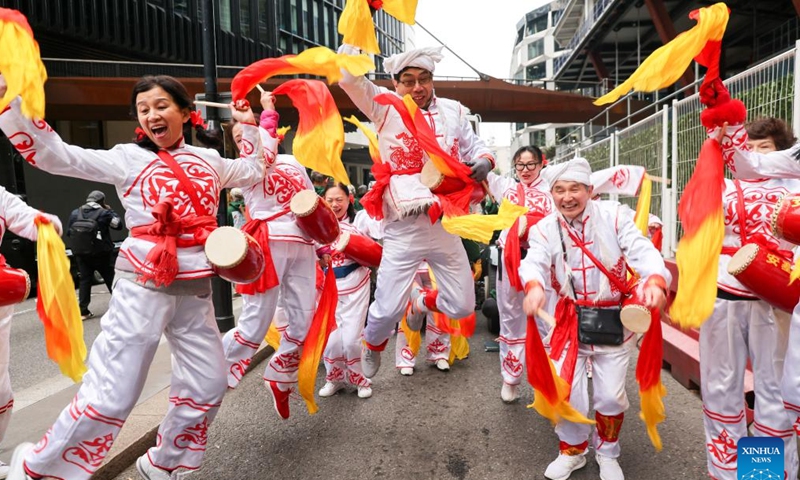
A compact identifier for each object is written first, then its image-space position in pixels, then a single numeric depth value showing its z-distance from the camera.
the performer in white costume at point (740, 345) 2.56
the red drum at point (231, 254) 2.49
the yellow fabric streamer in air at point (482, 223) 3.35
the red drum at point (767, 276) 2.39
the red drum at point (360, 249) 4.47
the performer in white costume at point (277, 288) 3.71
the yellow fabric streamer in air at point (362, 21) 3.13
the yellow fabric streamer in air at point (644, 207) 4.25
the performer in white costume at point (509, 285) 4.21
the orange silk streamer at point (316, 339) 3.54
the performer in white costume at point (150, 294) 2.35
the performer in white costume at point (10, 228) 2.91
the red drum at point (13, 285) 2.81
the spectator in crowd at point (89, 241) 7.88
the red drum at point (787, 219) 2.18
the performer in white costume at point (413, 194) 3.65
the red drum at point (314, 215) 3.58
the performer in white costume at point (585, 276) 2.92
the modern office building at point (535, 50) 65.50
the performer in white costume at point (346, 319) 4.41
